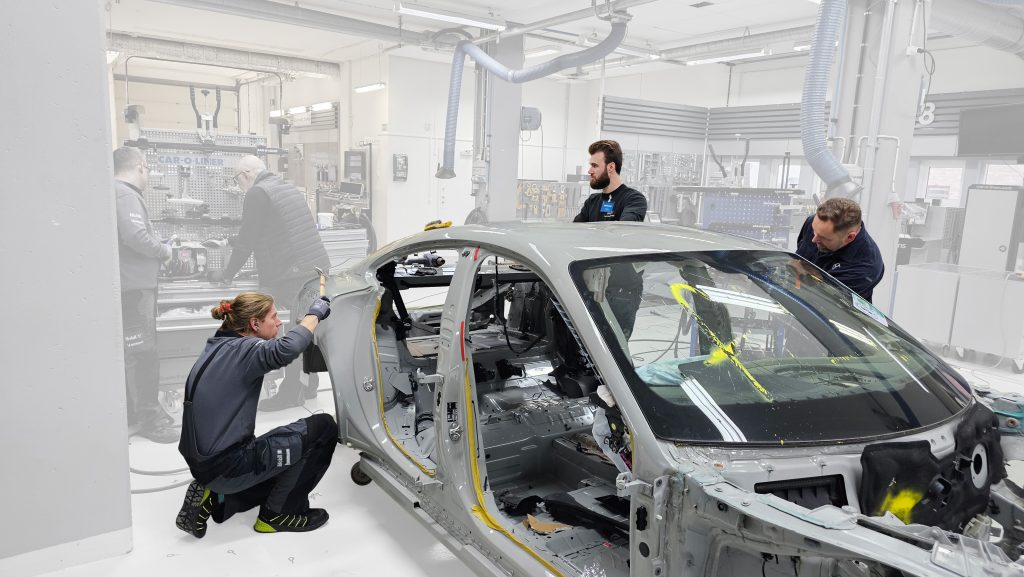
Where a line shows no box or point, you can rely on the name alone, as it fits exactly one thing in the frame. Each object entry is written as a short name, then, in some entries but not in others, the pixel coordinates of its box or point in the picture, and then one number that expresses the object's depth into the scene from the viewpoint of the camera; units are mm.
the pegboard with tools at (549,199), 9428
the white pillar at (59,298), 2494
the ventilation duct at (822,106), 4309
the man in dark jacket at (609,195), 3923
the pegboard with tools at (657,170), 9203
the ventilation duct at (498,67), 6609
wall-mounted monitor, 7465
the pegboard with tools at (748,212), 7609
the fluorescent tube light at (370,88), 10039
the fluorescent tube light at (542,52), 9562
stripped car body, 1628
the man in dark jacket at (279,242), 4859
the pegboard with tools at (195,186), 4797
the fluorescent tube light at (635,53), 9094
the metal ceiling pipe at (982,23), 6102
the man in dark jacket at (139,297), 4109
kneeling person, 2744
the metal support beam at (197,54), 8680
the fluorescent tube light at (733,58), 8914
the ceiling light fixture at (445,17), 6617
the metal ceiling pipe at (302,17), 6591
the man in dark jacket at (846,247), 3211
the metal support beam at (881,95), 4848
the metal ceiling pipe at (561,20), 6137
